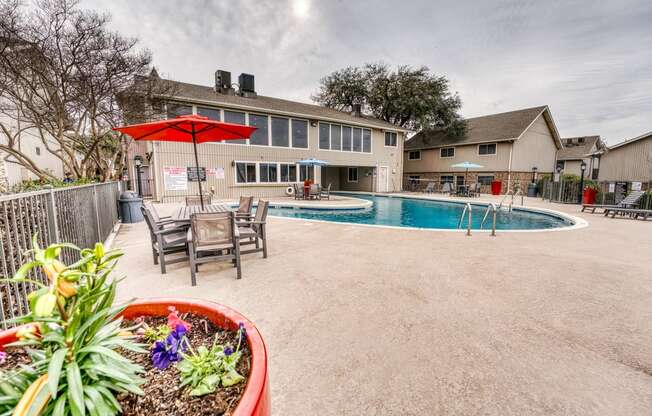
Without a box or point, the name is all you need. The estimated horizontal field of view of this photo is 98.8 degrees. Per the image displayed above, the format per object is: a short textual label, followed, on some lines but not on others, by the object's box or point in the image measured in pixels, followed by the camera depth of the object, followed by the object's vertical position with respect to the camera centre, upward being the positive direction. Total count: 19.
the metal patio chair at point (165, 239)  3.86 -0.87
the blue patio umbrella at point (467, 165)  18.67 +1.02
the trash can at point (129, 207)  7.82 -0.70
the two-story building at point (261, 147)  13.27 +2.06
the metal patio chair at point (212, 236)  3.50 -0.71
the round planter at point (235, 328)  0.99 -0.74
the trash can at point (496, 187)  19.62 -0.49
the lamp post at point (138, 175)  16.11 +0.37
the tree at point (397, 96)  25.23 +8.42
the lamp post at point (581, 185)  13.26 -0.27
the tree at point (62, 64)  6.62 +3.05
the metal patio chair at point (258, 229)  4.54 -0.80
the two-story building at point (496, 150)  20.73 +2.41
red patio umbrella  4.57 +0.93
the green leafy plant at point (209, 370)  1.17 -0.82
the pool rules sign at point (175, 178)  13.18 +0.17
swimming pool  9.76 -1.47
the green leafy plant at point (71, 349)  0.85 -0.59
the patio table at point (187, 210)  4.30 -0.52
